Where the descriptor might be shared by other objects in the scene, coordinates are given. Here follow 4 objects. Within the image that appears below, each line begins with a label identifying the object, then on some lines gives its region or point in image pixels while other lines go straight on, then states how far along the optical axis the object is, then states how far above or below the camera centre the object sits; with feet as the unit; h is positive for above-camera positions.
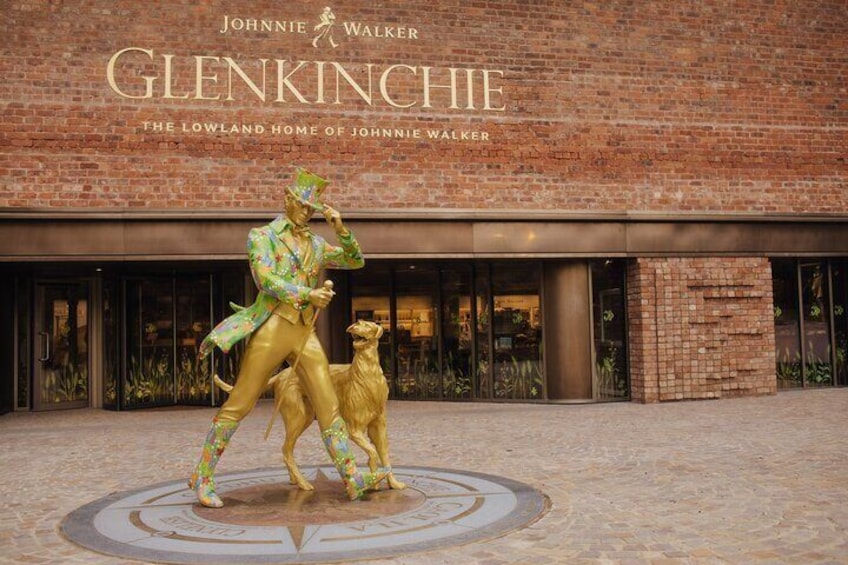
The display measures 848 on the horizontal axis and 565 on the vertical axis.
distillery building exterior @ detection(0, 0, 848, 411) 35.22 +6.62
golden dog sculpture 18.13 -1.62
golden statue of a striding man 16.93 -0.12
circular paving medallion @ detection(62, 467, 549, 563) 13.70 -3.72
